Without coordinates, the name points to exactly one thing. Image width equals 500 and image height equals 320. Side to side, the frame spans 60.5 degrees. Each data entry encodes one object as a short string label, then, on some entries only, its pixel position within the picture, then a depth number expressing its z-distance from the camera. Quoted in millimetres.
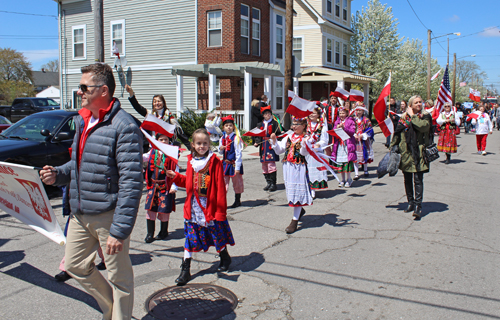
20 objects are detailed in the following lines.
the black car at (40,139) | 8133
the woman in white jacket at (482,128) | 15383
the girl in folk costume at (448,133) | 13242
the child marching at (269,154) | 9008
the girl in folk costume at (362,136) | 10234
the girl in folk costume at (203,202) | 4508
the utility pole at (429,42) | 32466
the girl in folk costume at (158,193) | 5688
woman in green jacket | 7031
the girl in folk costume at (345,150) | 9562
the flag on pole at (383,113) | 6508
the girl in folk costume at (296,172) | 6281
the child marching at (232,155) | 7500
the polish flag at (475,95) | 24000
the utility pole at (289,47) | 14938
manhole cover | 3811
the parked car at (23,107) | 27141
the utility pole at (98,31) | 11258
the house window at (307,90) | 30528
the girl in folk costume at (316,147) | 7004
